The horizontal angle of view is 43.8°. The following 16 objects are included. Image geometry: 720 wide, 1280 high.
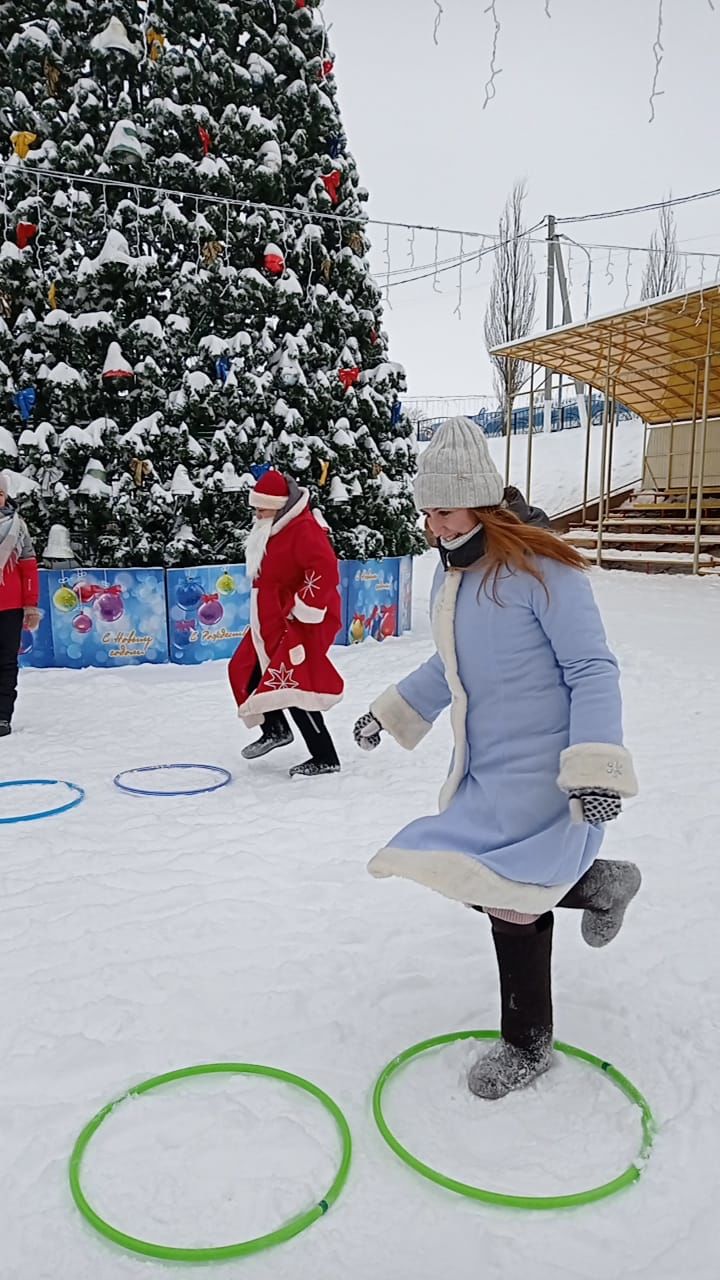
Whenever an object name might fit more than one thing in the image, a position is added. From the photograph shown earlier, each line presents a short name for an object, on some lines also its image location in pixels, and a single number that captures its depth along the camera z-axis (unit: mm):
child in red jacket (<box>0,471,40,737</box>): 6211
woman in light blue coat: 2246
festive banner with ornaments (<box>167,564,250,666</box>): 8602
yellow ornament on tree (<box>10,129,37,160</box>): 8281
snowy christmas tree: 8430
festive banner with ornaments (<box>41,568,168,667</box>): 8305
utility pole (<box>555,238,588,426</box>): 23656
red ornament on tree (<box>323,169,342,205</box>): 9375
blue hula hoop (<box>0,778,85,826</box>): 4523
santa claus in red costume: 5152
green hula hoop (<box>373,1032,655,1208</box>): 1979
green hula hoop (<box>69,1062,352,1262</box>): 1854
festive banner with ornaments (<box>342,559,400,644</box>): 9484
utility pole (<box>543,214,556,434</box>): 20750
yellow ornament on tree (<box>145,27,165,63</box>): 8594
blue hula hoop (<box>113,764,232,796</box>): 4895
